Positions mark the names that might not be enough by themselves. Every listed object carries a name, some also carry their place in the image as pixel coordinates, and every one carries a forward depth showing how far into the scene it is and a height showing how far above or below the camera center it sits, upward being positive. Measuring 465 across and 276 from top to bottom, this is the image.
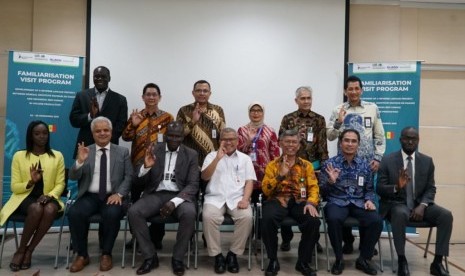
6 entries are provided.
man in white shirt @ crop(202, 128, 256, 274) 3.65 -0.53
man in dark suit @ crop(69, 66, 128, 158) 4.23 +0.29
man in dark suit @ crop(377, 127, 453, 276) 3.65 -0.49
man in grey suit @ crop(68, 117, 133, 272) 3.56 -0.49
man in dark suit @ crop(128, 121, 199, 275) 3.57 -0.52
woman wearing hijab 4.21 -0.03
